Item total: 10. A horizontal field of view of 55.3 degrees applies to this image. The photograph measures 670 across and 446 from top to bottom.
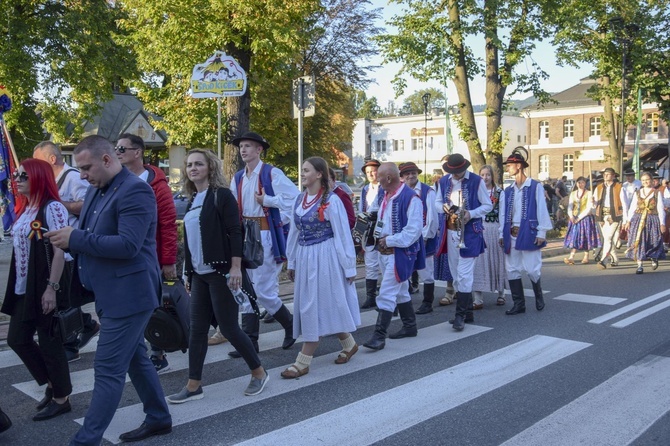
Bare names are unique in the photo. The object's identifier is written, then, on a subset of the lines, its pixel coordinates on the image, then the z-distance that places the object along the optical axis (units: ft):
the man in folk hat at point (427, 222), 26.61
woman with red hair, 14.23
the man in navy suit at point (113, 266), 11.57
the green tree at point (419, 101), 324.25
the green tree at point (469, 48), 64.08
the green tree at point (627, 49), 79.46
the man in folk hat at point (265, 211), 20.18
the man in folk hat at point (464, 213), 23.66
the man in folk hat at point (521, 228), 26.58
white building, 233.62
